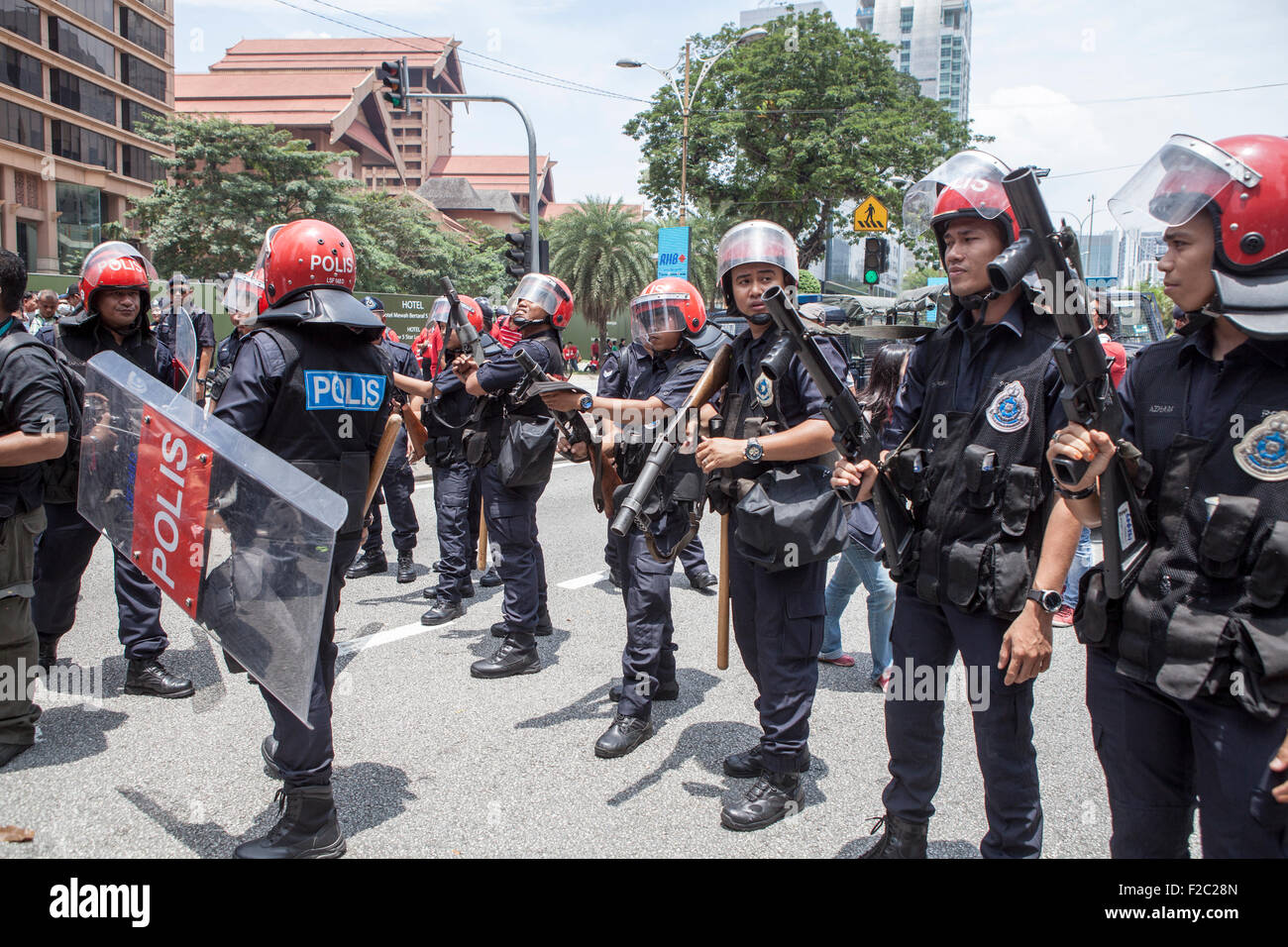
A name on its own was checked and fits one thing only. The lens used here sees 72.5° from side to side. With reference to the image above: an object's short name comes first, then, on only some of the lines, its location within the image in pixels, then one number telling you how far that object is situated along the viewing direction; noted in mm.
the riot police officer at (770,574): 2990
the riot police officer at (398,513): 6312
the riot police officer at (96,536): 3863
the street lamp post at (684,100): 19641
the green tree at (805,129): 27875
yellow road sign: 12758
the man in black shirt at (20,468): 3199
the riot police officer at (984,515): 2191
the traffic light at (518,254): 13442
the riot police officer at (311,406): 2688
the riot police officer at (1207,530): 1684
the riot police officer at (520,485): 4555
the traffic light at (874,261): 13852
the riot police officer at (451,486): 5465
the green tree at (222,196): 31688
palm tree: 34938
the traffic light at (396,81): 14625
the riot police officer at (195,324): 6812
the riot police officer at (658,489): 3717
